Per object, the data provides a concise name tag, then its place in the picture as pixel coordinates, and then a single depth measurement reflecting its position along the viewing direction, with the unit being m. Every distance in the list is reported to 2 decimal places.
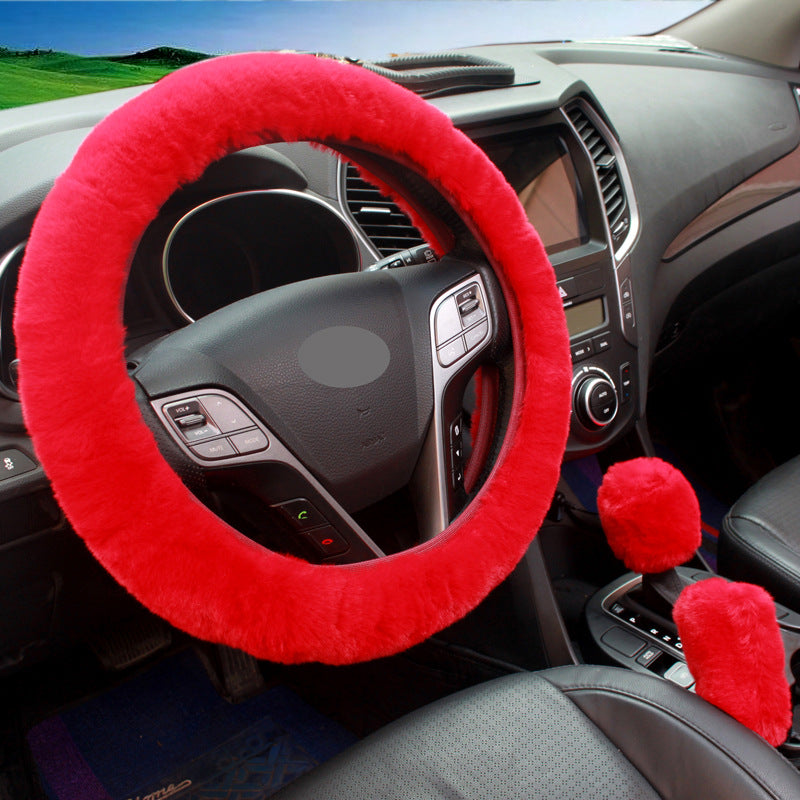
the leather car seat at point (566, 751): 0.70
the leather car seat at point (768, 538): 1.14
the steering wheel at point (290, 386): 0.46
